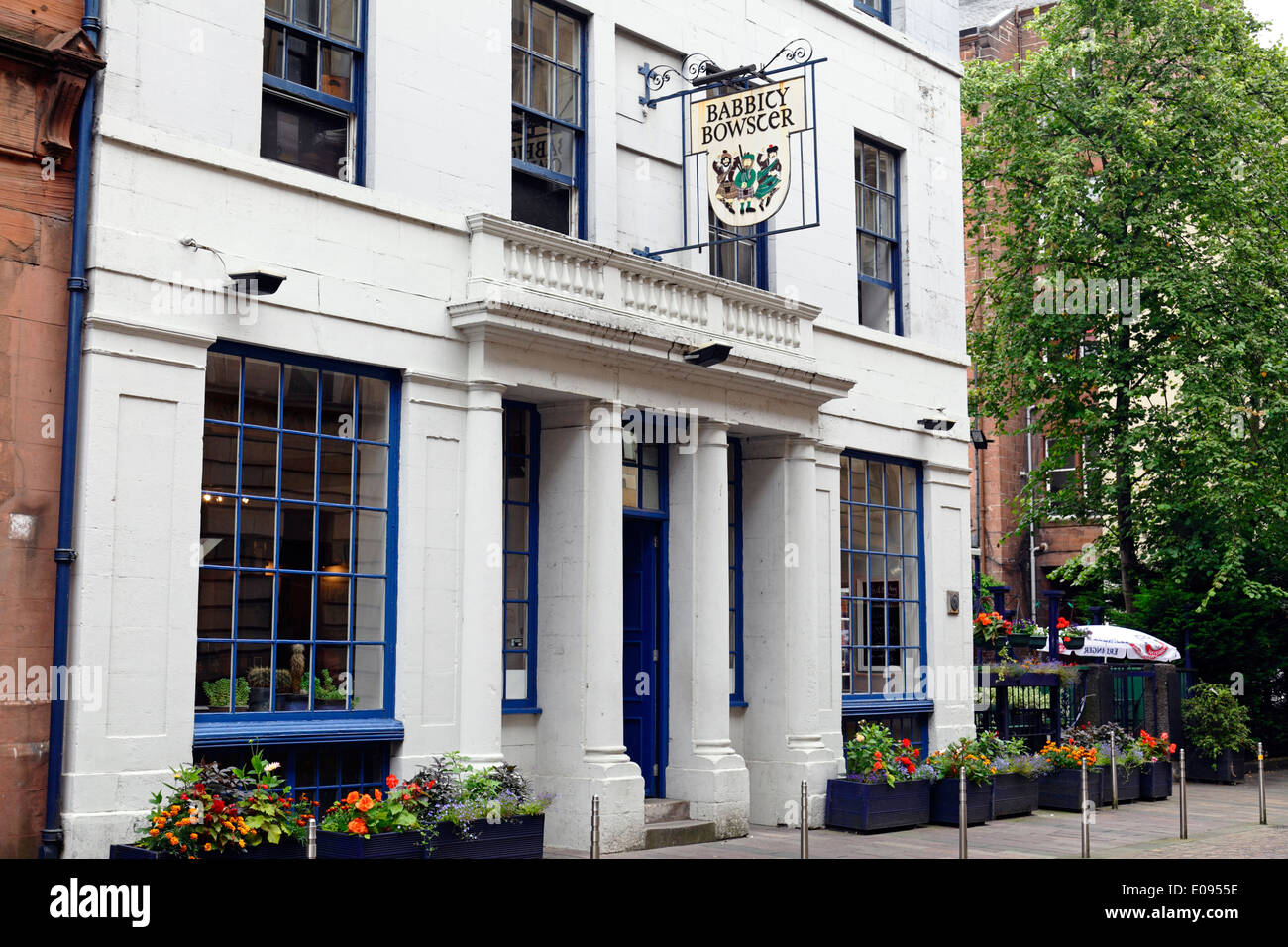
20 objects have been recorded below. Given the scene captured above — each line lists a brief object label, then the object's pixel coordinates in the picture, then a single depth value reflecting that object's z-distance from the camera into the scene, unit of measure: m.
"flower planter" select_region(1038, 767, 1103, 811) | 19.58
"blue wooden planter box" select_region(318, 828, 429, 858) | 11.56
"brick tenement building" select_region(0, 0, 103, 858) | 10.65
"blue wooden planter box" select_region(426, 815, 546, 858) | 12.13
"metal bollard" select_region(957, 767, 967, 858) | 13.17
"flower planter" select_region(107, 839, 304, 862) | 10.46
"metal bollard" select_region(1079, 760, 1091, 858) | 13.95
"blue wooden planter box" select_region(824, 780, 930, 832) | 17.08
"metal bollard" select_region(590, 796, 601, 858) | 11.83
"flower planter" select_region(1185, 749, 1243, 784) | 26.00
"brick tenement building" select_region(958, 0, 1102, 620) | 42.09
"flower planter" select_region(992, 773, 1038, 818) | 18.50
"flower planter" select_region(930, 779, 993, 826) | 17.73
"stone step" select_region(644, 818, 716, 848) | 15.16
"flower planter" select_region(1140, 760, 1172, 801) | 21.62
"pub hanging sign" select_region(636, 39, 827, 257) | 15.50
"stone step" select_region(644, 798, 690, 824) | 15.70
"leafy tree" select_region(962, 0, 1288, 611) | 28.17
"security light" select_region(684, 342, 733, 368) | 15.83
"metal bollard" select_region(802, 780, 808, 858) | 12.81
